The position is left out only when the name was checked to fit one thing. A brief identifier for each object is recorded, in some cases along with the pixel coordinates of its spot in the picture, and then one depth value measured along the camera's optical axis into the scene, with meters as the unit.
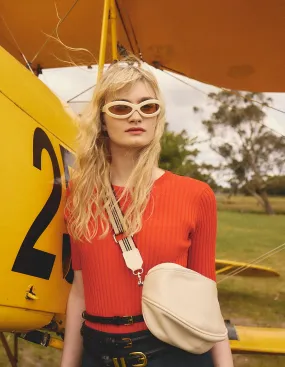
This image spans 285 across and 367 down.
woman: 1.32
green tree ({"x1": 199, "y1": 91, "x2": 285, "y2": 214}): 33.06
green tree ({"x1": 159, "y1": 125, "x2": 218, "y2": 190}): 26.05
